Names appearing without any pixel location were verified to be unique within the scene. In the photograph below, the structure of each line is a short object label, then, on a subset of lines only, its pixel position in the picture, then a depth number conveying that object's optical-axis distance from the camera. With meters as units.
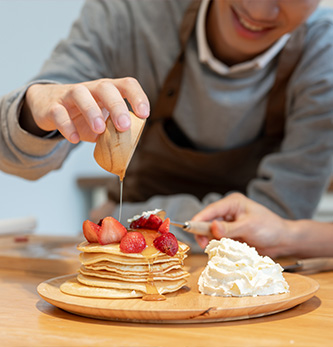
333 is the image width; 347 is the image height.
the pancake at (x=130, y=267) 0.90
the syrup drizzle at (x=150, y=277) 0.86
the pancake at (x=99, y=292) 0.86
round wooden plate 0.78
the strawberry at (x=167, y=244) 0.91
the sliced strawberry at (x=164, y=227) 0.96
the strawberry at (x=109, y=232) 0.93
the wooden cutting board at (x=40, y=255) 1.27
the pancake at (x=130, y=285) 0.88
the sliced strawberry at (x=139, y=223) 1.01
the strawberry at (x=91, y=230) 0.95
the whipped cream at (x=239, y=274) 0.88
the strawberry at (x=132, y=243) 0.89
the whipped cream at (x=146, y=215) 1.02
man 1.63
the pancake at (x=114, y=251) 0.89
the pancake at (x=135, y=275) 0.90
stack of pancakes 0.88
